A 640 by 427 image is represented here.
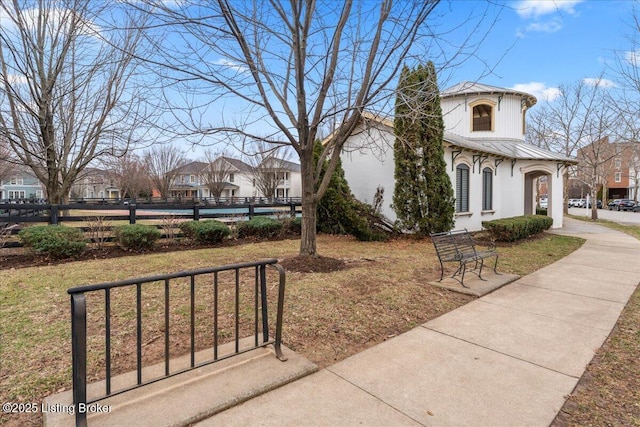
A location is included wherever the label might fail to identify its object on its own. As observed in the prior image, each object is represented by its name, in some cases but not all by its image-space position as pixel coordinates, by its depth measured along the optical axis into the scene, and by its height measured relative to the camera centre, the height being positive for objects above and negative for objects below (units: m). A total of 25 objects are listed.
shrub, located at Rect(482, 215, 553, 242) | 10.34 -0.74
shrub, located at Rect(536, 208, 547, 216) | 20.67 -0.41
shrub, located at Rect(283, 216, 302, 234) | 11.76 -0.63
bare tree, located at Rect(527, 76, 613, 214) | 22.45 +6.03
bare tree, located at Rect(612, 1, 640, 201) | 9.16 +3.56
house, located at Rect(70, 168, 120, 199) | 43.69 +2.76
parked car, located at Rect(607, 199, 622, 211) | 38.44 -0.14
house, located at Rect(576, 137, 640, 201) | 24.02 +3.69
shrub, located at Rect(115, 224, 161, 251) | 8.16 -0.67
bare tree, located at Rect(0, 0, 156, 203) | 8.12 +2.81
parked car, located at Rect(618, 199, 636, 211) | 35.71 -0.14
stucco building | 12.38 +1.74
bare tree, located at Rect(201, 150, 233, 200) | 38.13 +3.75
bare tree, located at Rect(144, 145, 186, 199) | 37.04 +4.78
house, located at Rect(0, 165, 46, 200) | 56.75 +3.67
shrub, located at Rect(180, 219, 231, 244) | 9.42 -0.64
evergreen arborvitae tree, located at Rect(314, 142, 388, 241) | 10.95 -0.12
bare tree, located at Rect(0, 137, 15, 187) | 9.19 +2.60
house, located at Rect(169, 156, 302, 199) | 35.75 +3.65
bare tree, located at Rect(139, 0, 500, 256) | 5.48 +2.55
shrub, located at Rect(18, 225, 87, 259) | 7.16 -0.67
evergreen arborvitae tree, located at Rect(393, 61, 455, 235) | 10.65 +0.90
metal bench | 5.82 -0.82
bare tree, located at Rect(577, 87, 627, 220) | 20.84 +4.61
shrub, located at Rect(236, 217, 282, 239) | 10.73 -0.66
